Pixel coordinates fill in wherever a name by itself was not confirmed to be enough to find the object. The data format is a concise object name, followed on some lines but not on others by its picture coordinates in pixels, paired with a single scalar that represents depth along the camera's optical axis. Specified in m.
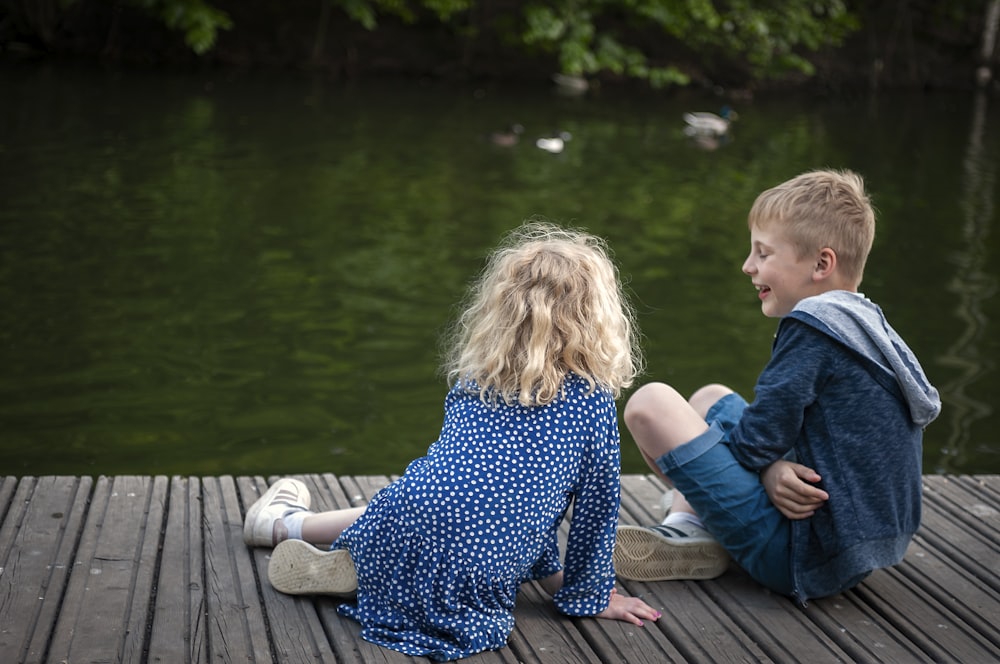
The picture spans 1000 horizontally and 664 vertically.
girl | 2.66
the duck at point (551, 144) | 12.98
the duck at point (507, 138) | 13.15
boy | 2.86
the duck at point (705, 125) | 14.78
